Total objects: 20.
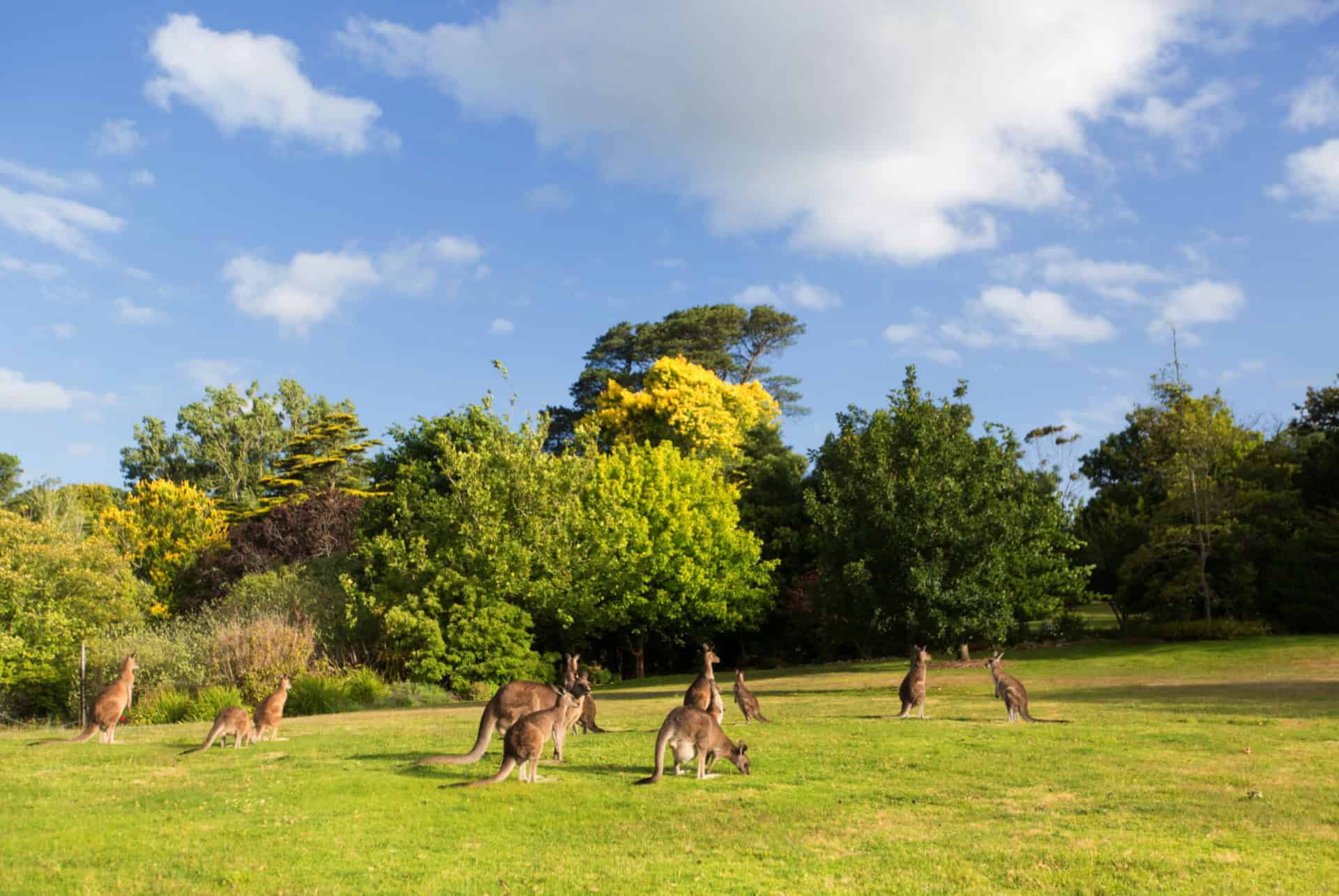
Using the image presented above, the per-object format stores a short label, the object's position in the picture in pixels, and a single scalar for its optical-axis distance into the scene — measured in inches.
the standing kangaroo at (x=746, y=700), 693.9
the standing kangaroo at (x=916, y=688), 748.6
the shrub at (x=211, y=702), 981.5
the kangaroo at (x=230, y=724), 615.5
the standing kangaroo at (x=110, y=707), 668.7
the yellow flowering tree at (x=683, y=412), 2197.3
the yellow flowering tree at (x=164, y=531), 2203.5
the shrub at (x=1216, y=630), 1524.4
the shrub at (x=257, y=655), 1126.4
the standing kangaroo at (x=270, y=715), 657.6
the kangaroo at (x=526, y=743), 452.1
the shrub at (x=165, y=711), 1010.7
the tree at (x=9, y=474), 3334.2
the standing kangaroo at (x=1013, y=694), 692.1
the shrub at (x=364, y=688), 1120.2
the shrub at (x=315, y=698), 1069.8
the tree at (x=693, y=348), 2647.6
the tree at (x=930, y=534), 1066.7
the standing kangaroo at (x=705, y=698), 607.2
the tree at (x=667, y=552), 1598.2
